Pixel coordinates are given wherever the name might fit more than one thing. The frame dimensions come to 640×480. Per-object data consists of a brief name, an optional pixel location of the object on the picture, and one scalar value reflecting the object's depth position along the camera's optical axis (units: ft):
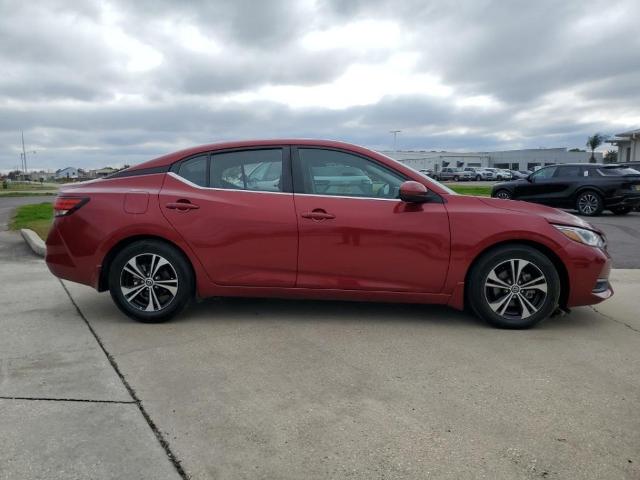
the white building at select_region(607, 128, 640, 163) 127.24
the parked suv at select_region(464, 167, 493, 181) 192.48
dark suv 46.37
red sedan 14.08
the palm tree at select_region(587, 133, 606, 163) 288.51
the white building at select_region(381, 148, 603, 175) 300.20
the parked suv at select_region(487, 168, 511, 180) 193.40
